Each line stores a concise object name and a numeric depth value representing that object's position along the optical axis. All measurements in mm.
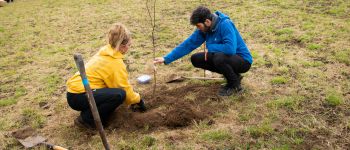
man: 4363
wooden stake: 2790
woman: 3738
